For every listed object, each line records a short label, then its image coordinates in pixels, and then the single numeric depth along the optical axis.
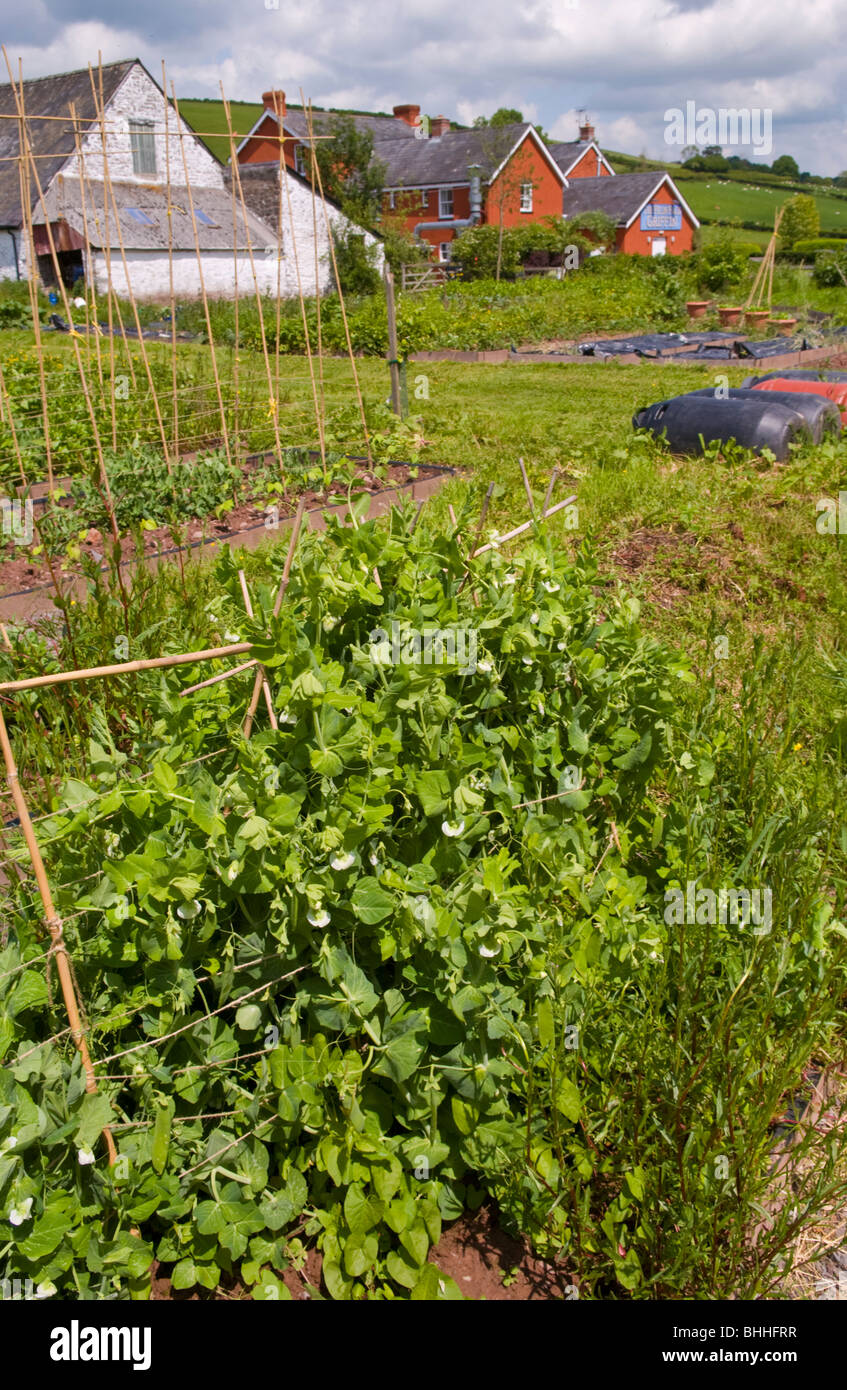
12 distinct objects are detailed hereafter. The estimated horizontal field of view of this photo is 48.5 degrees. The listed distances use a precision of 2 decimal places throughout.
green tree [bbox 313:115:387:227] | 30.98
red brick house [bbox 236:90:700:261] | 37.31
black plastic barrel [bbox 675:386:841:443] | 7.25
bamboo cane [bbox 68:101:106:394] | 6.29
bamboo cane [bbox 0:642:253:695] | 1.68
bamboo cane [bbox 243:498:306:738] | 2.09
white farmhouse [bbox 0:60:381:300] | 25.27
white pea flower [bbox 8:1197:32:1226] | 1.47
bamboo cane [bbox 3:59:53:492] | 4.97
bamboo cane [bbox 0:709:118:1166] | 1.67
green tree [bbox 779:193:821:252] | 40.19
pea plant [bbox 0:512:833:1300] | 1.71
